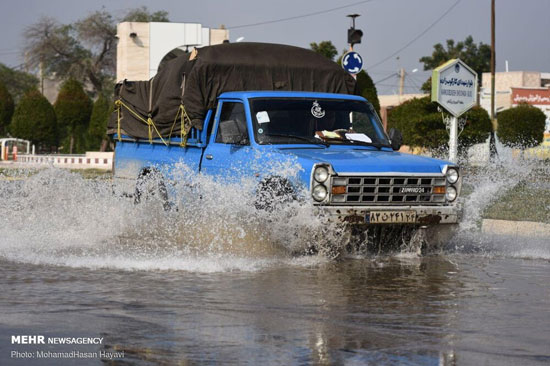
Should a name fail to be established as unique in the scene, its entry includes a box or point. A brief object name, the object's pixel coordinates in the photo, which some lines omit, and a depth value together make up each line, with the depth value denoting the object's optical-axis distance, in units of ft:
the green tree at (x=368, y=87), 120.34
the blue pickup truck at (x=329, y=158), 33.35
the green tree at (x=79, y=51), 284.61
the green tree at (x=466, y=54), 334.65
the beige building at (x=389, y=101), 232.53
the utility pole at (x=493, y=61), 152.56
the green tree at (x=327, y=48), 167.43
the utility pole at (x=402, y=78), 324.60
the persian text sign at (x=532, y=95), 213.05
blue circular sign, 69.87
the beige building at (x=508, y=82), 219.41
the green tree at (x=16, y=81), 320.91
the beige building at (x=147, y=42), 201.36
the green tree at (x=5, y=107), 205.67
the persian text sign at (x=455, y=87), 59.62
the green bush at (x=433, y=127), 127.44
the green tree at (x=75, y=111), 196.95
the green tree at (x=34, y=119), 187.11
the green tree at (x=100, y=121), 179.83
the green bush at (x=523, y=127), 166.30
